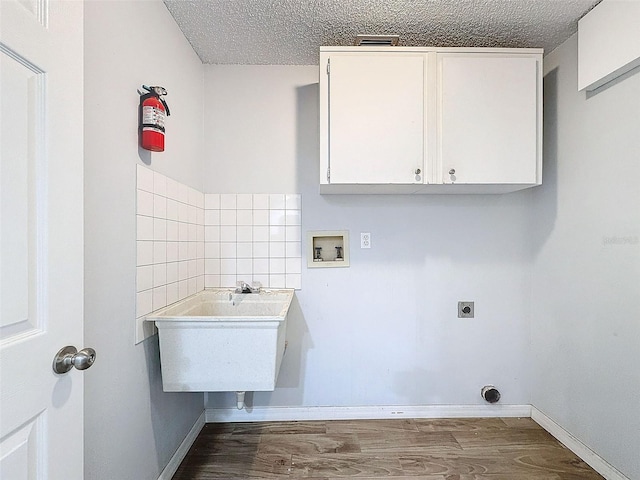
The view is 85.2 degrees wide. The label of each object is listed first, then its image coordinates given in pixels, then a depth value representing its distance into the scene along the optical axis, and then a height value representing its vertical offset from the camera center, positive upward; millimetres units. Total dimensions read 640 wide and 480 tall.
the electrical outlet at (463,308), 2324 -459
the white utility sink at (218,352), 1517 -496
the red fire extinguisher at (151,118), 1418 +500
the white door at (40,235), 670 +11
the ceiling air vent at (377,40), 1848 +1079
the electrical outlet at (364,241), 2305 -10
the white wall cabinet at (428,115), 1842 +661
